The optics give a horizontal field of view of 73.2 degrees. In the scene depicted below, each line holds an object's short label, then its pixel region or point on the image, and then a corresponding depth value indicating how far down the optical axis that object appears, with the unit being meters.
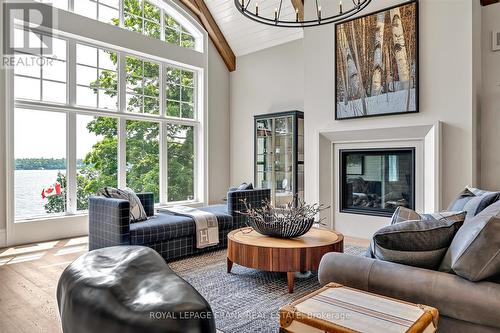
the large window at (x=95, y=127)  4.62
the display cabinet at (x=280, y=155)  5.74
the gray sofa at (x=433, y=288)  1.37
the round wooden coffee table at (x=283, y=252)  2.75
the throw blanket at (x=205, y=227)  3.93
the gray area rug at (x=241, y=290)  2.28
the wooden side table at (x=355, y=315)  1.20
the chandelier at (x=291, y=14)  5.05
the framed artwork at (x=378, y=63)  4.32
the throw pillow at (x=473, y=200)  2.38
